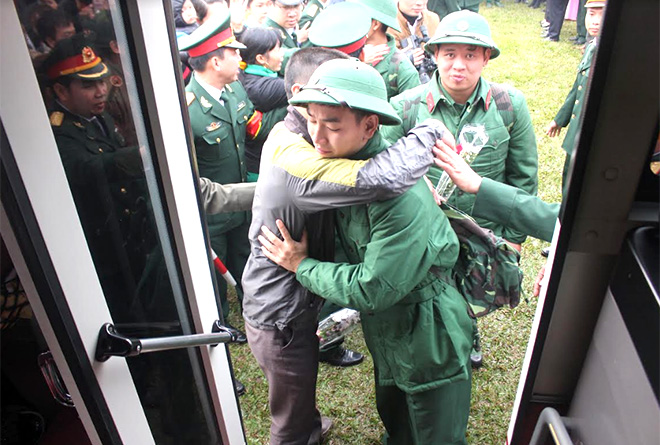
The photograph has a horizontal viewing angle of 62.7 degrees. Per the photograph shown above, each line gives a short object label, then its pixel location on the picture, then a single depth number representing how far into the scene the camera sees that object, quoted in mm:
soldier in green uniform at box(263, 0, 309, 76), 4648
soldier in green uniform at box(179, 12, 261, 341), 3027
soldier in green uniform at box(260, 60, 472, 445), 1690
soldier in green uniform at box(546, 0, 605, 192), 3691
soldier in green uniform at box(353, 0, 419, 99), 3752
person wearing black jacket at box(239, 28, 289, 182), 3619
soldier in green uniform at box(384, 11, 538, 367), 2580
